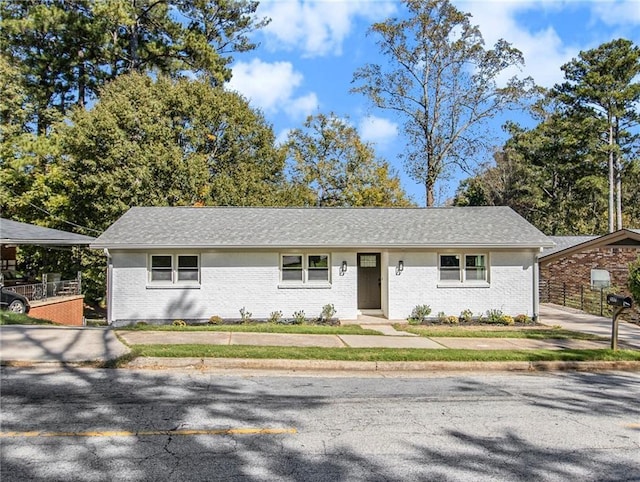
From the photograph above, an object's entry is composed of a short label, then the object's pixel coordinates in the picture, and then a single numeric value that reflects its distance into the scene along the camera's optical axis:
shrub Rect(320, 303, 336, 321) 16.64
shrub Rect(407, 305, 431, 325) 16.86
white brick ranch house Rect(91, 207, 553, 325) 16.44
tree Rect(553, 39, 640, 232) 36.72
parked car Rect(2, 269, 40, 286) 21.36
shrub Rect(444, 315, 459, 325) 16.79
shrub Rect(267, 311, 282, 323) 16.48
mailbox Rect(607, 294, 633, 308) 10.56
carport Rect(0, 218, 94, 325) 18.67
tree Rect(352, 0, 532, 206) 31.33
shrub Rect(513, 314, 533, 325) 17.06
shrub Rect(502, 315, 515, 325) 16.80
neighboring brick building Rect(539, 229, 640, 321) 22.17
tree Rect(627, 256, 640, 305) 11.42
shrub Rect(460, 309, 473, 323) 16.98
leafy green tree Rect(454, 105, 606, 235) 39.03
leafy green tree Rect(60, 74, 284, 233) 24.78
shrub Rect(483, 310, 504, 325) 16.92
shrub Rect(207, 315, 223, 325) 16.23
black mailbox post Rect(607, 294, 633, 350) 10.61
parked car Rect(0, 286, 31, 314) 17.73
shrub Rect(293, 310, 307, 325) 16.44
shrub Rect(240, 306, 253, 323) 16.42
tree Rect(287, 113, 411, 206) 37.22
